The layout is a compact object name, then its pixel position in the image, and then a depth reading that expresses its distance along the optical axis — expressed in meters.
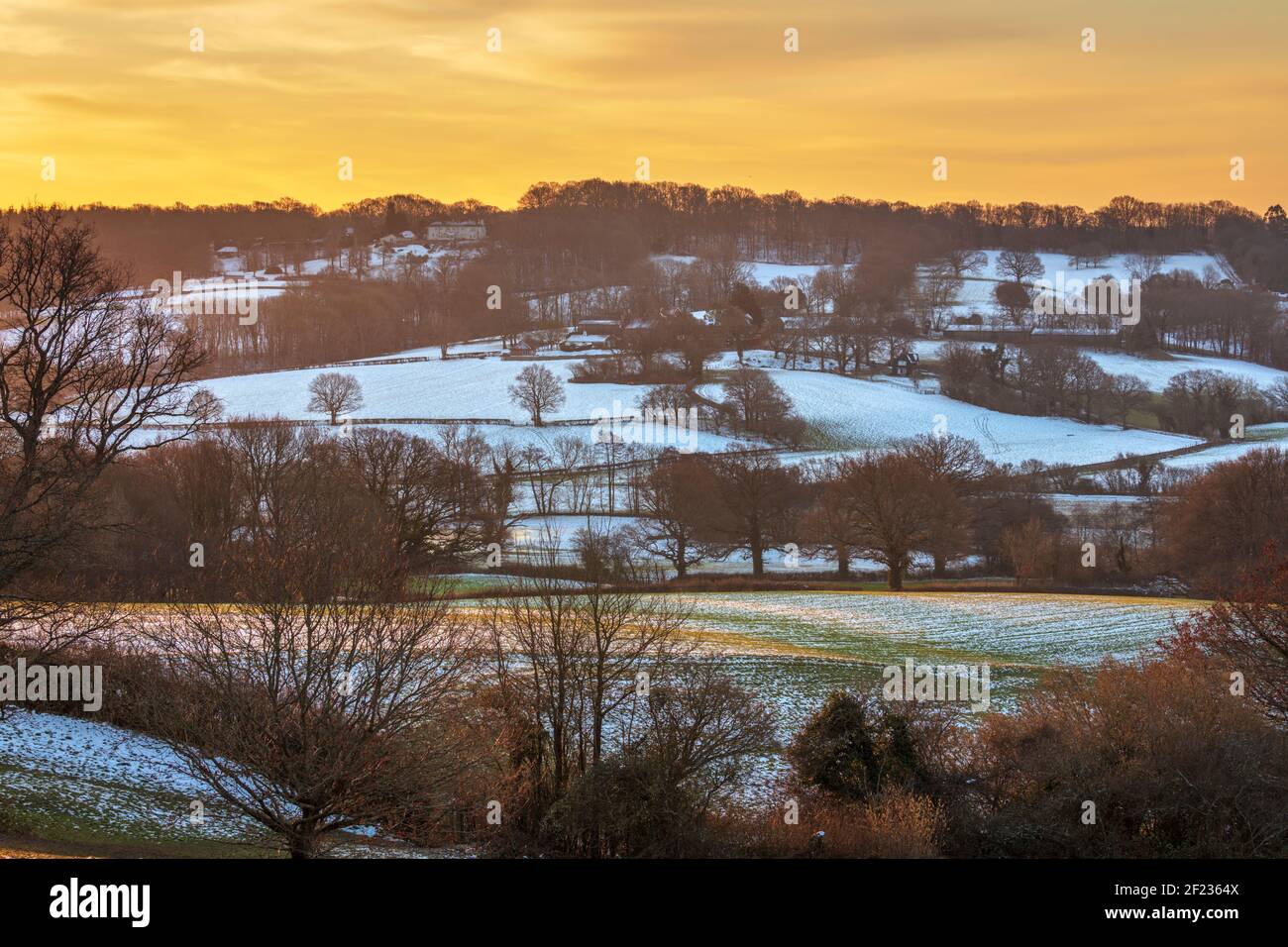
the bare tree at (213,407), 78.24
